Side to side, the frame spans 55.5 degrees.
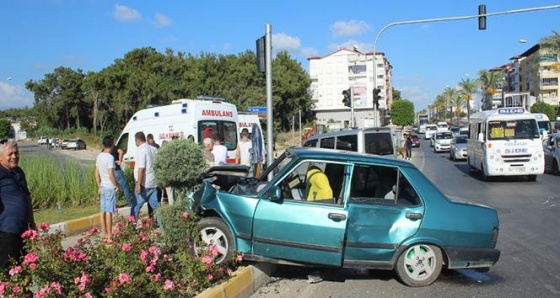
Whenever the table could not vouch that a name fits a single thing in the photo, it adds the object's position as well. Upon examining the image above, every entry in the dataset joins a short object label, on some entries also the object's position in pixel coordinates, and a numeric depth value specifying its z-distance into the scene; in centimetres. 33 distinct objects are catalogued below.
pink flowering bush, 430
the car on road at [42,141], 7687
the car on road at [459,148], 3020
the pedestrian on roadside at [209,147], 1071
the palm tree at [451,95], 12280
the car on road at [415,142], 4956
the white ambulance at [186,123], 1387
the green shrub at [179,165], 705
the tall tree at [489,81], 8922
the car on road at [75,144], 6397
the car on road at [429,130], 6901
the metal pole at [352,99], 2261
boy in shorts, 838
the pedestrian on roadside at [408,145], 2995
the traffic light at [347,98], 2357
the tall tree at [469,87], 9519
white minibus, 1859
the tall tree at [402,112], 11294
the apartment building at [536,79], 10175
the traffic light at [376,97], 2659
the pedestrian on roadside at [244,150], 1359
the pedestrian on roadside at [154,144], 1104
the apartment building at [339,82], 9856
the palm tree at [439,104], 14362
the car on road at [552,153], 2130
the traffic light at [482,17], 2168
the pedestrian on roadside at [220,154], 1125
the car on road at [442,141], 4075
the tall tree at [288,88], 6969
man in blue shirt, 484
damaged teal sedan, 604
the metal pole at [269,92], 945
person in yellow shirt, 630
